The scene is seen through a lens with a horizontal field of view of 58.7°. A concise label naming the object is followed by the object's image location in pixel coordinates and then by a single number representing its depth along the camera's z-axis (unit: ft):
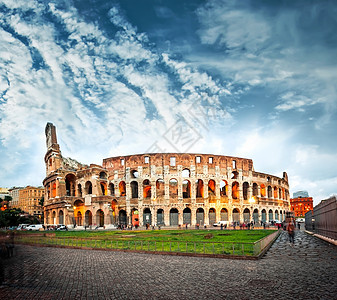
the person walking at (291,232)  59.98
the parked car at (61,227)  144.27
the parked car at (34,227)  153.93
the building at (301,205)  499.10
